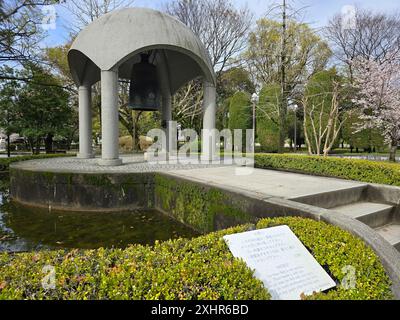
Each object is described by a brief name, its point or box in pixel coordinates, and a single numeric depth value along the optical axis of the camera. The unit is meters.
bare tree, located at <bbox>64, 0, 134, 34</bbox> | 18.66
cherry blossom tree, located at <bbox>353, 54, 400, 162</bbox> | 13.96
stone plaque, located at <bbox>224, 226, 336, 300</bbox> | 2.16
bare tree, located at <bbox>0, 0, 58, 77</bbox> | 13.29
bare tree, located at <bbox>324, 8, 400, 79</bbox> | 24.63
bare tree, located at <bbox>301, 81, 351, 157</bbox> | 21.94
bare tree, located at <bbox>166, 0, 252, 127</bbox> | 20.61
